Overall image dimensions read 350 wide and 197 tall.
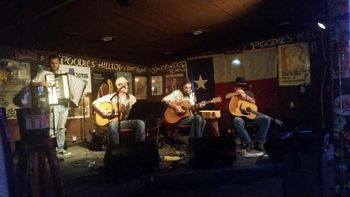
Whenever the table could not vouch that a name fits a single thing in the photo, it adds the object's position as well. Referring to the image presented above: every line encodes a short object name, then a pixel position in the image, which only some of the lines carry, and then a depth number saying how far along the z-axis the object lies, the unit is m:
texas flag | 8.61
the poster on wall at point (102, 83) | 8.15
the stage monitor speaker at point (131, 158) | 4.20
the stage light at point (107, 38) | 6.28
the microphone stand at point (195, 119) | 6.10
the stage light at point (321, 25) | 6.46
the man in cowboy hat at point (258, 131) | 6.18
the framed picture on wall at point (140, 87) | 9.43
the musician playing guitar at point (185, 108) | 6.50
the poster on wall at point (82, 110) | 7.53
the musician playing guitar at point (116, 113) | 5.64
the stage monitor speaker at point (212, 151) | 4.74
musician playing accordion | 5.97
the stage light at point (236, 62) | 8.27
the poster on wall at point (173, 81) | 9.14
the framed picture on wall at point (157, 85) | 9.57
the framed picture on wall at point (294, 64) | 7.45
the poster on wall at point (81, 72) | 7.39
